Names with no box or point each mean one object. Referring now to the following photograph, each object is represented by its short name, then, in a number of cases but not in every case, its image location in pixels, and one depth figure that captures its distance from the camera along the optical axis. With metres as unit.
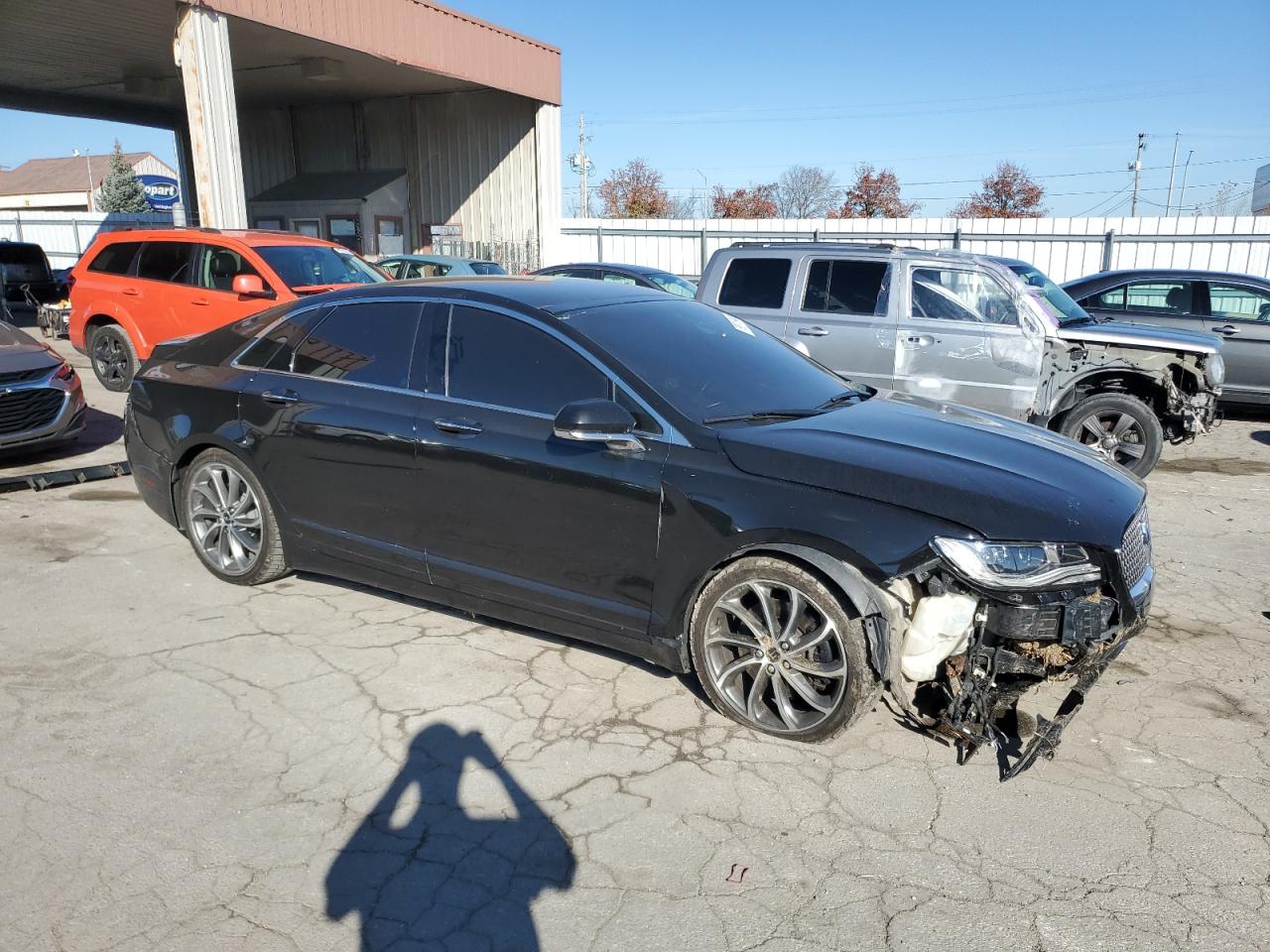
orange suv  9.76
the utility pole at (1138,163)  63.06
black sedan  3.27
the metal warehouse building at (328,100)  13.84
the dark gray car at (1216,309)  9.98
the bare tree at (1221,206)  52.53
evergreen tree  64.81
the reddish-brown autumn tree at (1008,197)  42.97
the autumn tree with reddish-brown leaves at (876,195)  43.62
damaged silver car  7.62
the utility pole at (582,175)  58.22
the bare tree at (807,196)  53.06
